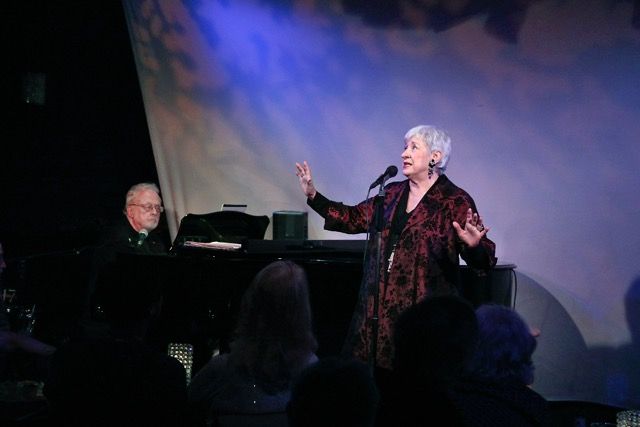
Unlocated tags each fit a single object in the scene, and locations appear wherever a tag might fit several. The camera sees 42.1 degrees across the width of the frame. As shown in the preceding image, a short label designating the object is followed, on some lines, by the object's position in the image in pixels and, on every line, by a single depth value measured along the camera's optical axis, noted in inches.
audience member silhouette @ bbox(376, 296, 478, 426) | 86.7
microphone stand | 157.6
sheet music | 197.4
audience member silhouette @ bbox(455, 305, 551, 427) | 91.4
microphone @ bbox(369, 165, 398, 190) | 154.9
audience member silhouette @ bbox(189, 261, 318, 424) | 107.3
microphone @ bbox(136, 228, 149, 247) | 212.5
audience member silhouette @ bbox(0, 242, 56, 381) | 139.6
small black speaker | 234.1
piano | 192.9
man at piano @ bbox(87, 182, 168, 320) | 207.0
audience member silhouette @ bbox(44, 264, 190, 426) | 96.3
